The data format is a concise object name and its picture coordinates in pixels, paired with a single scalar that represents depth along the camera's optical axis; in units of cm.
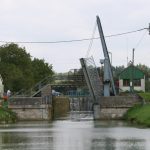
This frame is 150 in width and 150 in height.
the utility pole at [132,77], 10634
